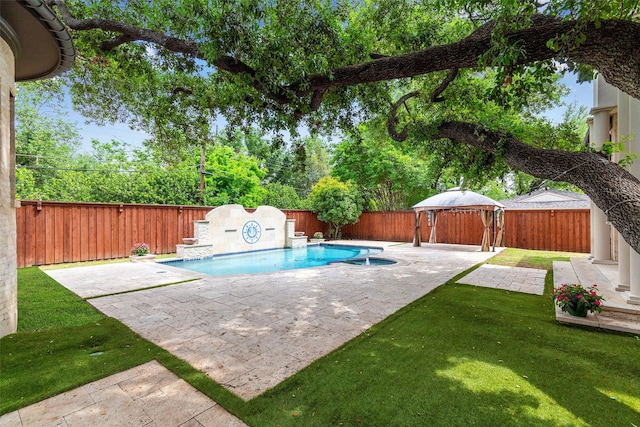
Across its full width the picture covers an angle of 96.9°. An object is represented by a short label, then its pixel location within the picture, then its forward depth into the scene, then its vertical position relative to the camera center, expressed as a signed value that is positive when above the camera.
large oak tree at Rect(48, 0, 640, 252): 2.20 +2.27
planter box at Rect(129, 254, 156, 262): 8.80 -1.34
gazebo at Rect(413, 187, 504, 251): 10.85 +0.37
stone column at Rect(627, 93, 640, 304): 3.69 +0.59
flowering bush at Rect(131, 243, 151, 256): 9.07 -1.11
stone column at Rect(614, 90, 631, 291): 4.32 -0.50
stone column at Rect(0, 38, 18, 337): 2.99 +0.08
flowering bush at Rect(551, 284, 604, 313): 3.58 -1.09
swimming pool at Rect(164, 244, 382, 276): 8.99 -1.68
